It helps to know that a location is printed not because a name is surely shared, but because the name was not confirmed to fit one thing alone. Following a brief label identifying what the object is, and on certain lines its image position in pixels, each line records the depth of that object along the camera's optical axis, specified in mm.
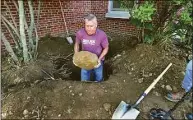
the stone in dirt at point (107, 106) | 1967
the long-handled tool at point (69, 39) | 3315
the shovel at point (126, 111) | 1812
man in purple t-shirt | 2233
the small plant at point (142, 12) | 2080
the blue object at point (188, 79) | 1940
